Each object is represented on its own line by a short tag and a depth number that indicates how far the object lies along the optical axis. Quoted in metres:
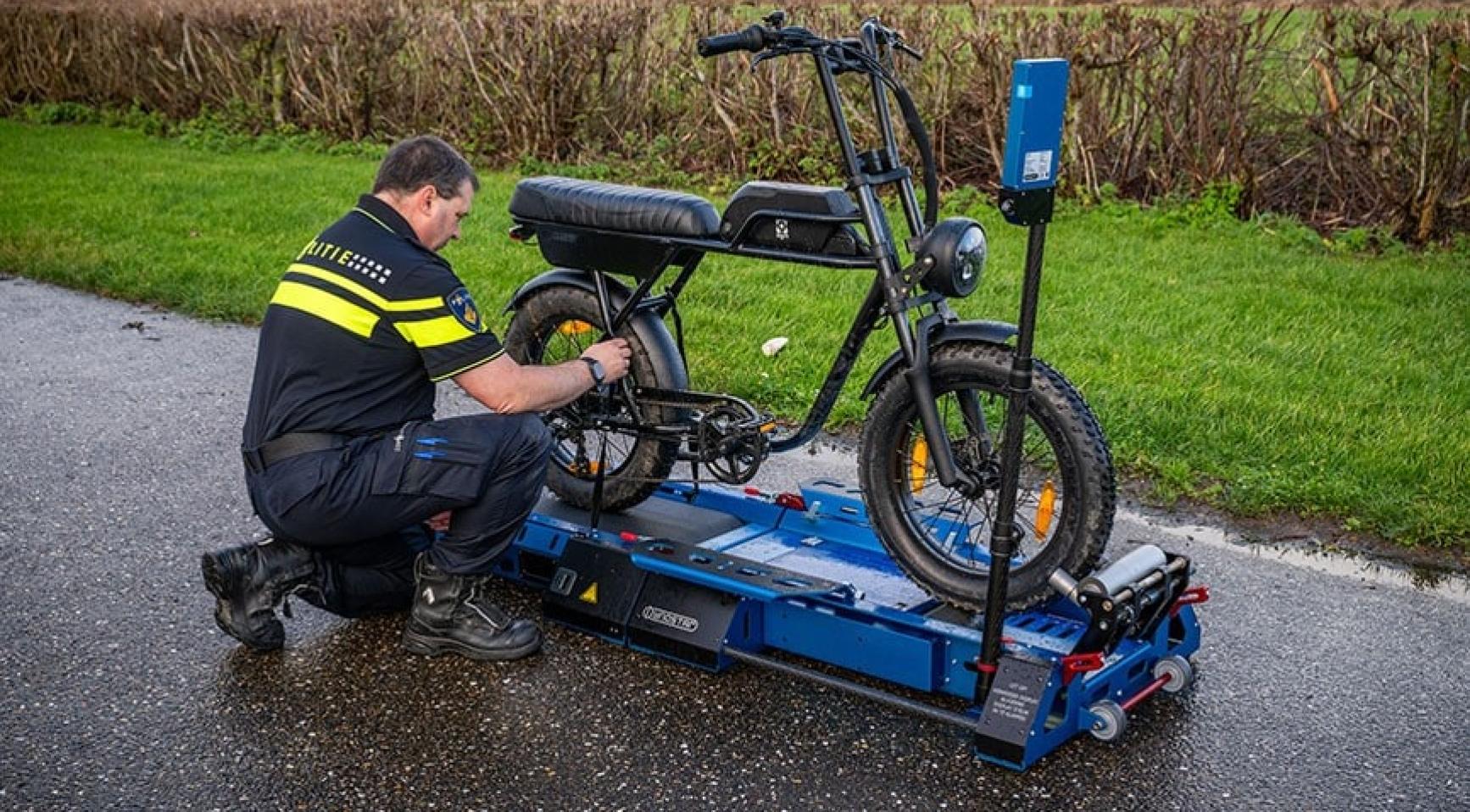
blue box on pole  3.63
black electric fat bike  4.55
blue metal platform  4.10
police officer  4.59
